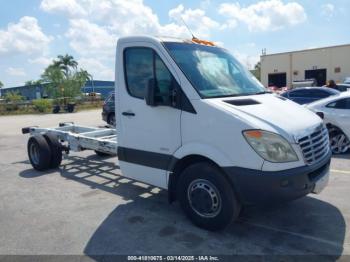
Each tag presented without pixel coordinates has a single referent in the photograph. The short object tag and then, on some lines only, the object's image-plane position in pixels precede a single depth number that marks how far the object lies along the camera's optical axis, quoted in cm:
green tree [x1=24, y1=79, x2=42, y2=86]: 5162
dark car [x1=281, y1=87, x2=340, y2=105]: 1155
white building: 4016
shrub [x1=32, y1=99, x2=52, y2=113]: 3114
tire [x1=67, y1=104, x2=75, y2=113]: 3036
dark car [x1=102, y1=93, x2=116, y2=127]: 1548
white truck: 377
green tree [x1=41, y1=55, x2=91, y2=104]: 3466
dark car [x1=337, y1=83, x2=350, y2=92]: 1607
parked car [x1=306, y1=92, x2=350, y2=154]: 833
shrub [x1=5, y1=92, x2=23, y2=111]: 3366
